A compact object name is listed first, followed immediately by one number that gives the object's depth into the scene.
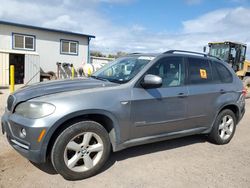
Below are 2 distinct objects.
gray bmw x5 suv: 2.41
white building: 12.08
